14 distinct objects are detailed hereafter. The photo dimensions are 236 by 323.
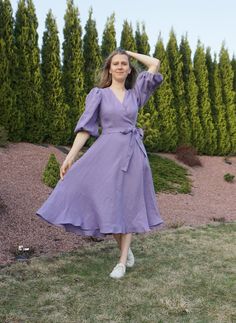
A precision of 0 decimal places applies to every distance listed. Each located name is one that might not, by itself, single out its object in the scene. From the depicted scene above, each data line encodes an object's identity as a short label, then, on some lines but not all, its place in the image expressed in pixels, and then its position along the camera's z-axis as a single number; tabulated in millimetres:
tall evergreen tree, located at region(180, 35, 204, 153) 13969
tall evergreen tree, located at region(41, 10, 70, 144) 10547
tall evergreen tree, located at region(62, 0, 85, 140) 11172
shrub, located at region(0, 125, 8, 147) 8820
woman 3314
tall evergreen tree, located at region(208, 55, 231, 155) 14852
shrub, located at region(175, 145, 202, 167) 12143
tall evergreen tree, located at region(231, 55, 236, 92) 16000
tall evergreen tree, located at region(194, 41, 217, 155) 14359
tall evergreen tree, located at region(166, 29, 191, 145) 13609
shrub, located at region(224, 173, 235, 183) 11023
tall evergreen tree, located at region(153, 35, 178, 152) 12898
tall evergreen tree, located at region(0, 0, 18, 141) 9656
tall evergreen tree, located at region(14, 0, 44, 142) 10117
